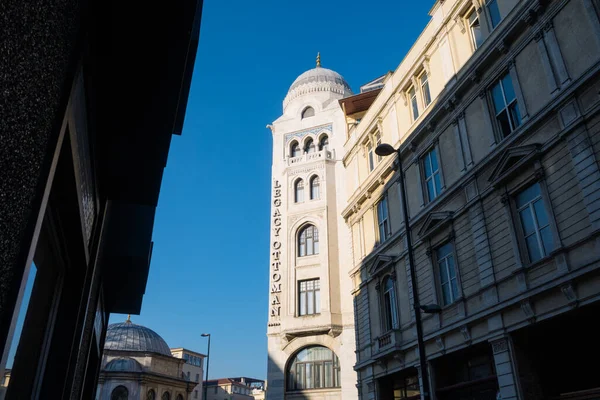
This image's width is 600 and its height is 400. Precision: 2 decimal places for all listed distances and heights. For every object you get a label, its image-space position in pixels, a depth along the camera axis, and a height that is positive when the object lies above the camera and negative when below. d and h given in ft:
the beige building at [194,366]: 297.94 +44.90
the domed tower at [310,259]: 110.63 +40.04
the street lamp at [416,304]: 40.34 +11.02
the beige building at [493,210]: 44.29 +22.75
